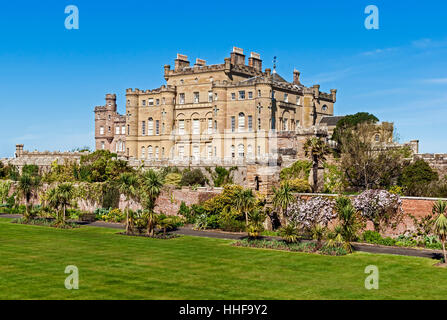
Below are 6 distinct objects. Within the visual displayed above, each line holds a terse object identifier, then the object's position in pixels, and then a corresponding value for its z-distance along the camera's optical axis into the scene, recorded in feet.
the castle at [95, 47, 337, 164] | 202.28
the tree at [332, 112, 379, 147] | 189.76
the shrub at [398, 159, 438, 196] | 121.29
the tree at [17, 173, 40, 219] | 136.43
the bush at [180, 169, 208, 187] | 169.26
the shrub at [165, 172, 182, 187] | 158.15
